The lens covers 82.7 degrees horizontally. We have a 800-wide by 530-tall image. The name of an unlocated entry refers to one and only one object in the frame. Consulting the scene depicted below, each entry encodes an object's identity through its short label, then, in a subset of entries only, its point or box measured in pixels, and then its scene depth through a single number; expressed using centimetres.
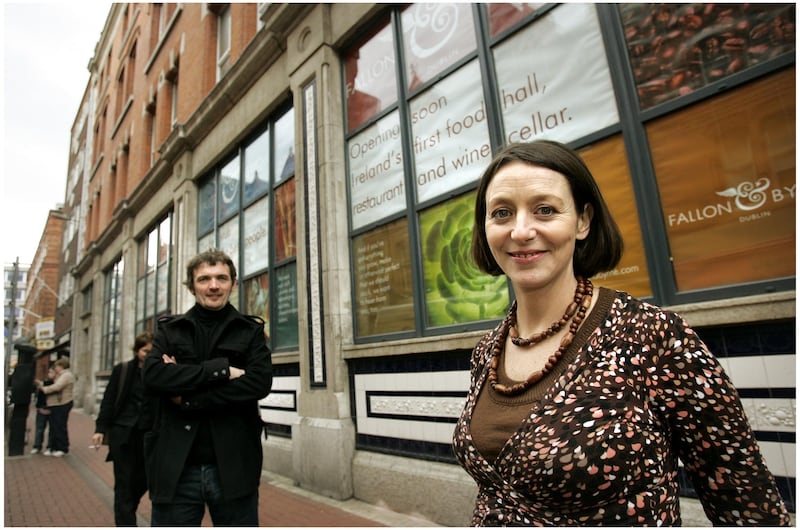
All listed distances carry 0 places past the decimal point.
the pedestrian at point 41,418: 925
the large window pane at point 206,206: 1031
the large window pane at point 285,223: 748
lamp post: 1105
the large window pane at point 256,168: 844
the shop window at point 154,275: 1262
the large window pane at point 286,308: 733
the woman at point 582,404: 101
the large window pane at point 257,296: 815
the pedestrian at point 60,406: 924
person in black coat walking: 404
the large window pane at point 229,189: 940
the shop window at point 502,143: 311
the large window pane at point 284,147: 770
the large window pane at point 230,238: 922
